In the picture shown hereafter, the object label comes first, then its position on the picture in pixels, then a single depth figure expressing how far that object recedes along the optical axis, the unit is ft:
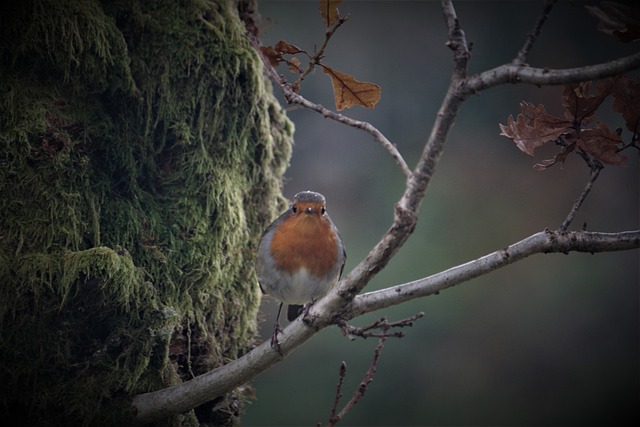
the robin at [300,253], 20.36
